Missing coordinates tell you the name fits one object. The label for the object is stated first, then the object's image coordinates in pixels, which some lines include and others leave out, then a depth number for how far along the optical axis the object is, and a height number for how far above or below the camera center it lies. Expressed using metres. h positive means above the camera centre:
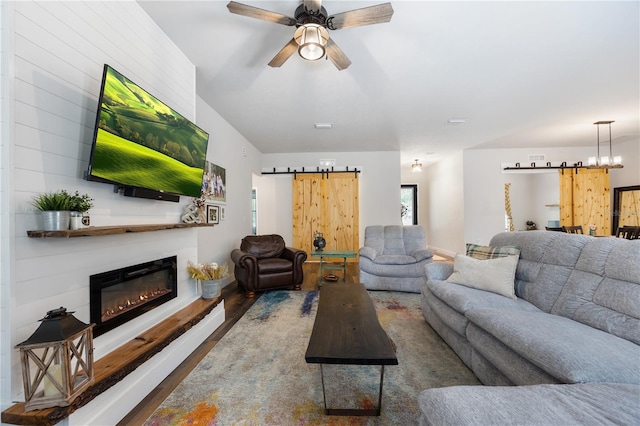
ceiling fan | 1.78 +1.36
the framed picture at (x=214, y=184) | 3.65 +0.45
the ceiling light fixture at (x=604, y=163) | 4.91 +0.93
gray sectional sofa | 0.97 -0.69
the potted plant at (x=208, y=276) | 2.63 -0.62
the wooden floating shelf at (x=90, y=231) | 1.25 -0.09
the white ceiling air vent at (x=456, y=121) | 4.38 +1.54
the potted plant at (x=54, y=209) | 1.28 +0.03
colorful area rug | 1.57 -1.19
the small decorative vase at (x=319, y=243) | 4.88 -0.54
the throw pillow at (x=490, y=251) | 2.42 -0.37
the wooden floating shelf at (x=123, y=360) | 1.13 -0.85
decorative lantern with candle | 1.15 -0.67
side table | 4.43 -0.68
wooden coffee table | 1.41 -0.77
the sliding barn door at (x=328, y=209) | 6.53 +0.11
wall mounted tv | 1.55 +0.50
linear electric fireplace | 1.64 -0.56
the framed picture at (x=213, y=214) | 3.73 +0.00
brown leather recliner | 3.87 -0.76
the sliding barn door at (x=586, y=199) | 6.17 +0.31
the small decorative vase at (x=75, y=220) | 1.35 -0.03
